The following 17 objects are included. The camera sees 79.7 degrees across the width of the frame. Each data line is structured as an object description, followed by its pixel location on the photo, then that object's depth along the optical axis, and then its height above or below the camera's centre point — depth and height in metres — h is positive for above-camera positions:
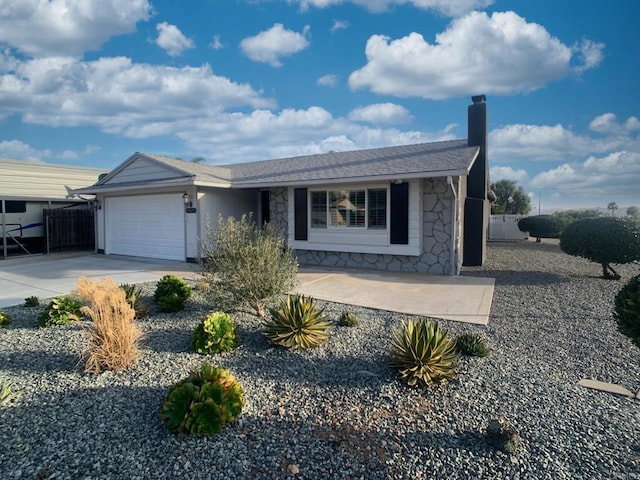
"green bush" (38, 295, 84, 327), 5.82 -1.39
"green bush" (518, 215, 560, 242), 21.94 -0.19
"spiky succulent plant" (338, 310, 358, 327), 5.82 -1.49
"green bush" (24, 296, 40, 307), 7.04 -1.47
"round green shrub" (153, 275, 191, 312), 6.42 -1.23
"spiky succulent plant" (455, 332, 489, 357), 4.72 -1.52
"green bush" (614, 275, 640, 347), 3.19 -0.73
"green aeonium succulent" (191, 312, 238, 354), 4.82 -1.45
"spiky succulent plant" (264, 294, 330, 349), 4.87 -1.34
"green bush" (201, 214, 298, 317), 5.77 -0.72
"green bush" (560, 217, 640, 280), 9.52 -0.43
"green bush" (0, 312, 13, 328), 5.86 -1.50
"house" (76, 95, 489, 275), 10.76 +0.66
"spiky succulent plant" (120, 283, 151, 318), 6.09 -1.29
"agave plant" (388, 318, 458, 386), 3.98 -1.43
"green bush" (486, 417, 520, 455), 2.90 -1.65
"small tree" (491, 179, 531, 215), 33.16 +2.06
